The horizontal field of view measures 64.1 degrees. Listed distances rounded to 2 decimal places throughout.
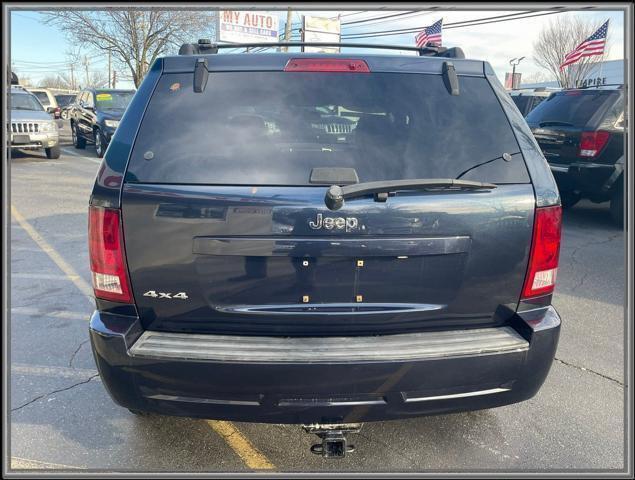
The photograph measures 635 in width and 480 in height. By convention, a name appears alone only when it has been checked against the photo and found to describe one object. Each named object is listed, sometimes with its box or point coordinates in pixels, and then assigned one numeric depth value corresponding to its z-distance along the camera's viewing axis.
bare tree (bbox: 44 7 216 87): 25.19
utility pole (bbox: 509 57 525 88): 37.39
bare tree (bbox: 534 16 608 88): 32.28
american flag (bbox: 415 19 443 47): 20.59
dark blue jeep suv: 2.18
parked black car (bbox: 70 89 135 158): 15.06
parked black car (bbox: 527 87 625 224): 7.63
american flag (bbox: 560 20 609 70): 18.30
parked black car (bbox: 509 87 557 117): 14.94
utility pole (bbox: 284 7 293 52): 27.62
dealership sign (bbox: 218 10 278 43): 28.69
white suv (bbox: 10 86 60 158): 13.64
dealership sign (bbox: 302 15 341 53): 31.02
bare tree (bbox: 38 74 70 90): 95.31
